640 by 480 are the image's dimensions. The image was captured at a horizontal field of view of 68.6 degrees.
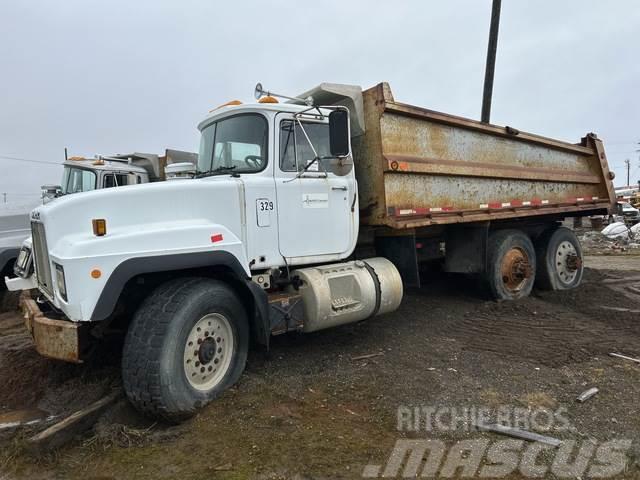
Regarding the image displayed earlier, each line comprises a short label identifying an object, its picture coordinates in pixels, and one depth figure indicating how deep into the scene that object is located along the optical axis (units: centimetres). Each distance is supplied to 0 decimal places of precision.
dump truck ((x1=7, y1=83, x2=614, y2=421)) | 332
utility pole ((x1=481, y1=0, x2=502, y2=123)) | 1130
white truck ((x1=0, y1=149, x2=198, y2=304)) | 739
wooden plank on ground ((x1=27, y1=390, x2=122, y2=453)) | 299
